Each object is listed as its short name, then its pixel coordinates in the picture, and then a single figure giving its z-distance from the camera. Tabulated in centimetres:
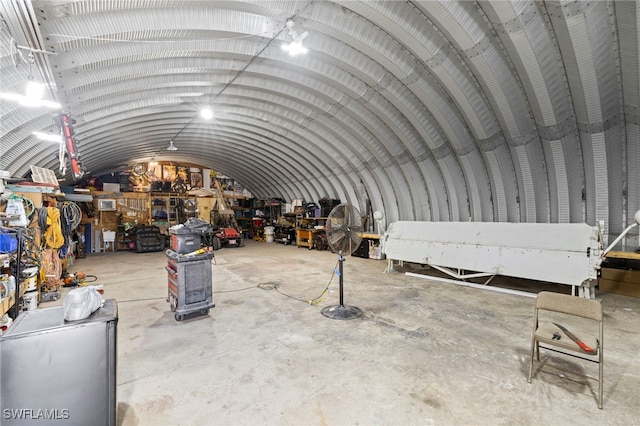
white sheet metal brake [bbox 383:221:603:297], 450
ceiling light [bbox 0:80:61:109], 364
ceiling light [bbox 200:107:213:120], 696
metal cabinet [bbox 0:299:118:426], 160
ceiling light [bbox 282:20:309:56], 409
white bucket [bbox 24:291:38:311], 424
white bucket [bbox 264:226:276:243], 1393
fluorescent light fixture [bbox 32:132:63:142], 596
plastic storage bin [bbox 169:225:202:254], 400
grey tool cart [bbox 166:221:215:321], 391
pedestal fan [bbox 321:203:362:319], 445
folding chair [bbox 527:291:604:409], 227
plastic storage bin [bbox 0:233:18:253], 370
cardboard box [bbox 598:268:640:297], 495
